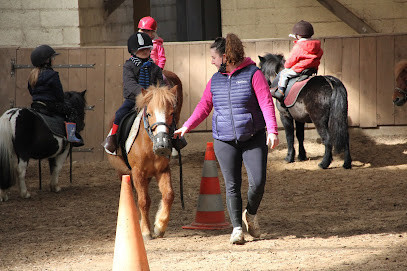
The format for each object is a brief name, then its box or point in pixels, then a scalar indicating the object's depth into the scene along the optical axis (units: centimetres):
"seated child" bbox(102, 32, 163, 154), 1455
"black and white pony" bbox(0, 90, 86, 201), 1766
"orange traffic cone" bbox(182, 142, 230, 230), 1424
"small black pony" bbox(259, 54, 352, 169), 2030
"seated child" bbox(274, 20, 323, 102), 2130
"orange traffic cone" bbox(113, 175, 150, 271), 995
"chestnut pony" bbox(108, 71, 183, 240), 1291
